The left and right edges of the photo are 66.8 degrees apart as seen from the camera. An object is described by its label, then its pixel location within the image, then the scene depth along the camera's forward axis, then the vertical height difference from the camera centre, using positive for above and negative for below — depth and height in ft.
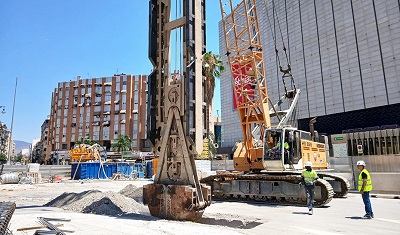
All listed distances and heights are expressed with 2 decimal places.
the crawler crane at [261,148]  42.75 +1.52
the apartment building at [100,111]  267.80 +43.07
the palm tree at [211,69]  115.34 +34.23
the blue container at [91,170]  103.76 -3.87
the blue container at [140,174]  113.99 -5.60
